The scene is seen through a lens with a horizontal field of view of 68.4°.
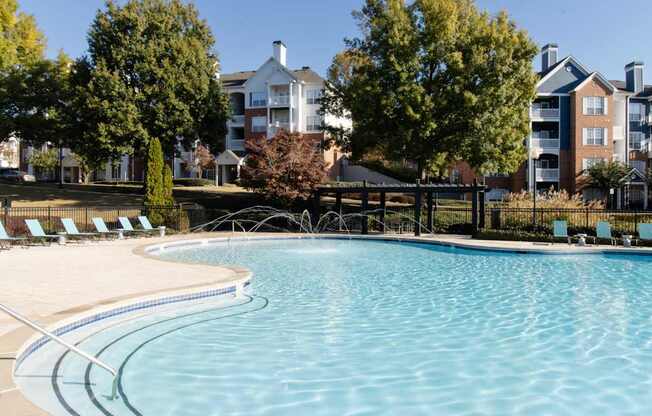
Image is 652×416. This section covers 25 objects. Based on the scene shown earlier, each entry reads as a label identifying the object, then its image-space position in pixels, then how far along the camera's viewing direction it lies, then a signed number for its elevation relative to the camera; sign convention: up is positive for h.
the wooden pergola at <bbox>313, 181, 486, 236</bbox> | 23.75 +0.88
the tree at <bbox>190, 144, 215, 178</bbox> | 48.74 +5.09
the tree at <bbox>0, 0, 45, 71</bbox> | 34.22 +13.35
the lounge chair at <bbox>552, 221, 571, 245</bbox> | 21.26 -0.92
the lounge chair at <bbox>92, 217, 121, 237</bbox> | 21.83 -0.97
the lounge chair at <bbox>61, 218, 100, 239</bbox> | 20.59 -0.96
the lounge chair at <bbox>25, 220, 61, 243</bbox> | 18.66 -0.89
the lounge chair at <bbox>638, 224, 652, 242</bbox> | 19.91 -0.97
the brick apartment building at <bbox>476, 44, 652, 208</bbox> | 44.75 +7.22
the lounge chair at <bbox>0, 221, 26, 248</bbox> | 17.23 -1.18
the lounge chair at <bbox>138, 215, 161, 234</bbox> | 23.98 -0.91
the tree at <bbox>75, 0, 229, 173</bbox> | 32.70 +9.06
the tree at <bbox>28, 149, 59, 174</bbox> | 63.22 +6.29
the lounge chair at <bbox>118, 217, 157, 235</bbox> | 22.96 -0.93
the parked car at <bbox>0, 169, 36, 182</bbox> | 56.85 +3.84
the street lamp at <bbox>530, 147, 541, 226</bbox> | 23.16 +0.02
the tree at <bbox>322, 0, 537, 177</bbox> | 28.62 +7.48
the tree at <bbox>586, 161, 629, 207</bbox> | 41.03 +3.05
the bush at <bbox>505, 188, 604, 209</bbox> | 25.39 +0.35
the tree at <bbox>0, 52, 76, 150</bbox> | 35.56 +8.00
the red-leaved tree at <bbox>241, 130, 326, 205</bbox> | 27.80 +2.17
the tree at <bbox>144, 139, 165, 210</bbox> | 26.38 +1.64
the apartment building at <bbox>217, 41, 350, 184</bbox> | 48.53 +10.37
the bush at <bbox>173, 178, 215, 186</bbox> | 46.94 +2.50
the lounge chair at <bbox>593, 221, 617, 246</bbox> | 20.72 -0.97
